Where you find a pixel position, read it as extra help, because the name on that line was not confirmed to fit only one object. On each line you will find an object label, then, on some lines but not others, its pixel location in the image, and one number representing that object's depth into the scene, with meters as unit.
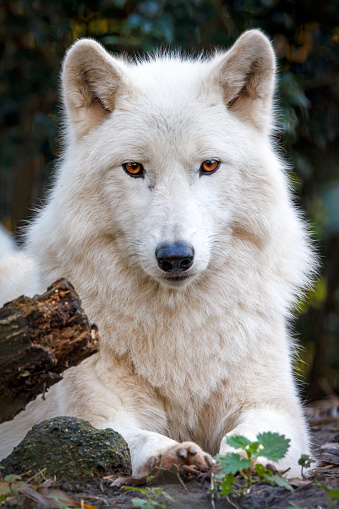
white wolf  6.99
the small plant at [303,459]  5.54
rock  5.59
